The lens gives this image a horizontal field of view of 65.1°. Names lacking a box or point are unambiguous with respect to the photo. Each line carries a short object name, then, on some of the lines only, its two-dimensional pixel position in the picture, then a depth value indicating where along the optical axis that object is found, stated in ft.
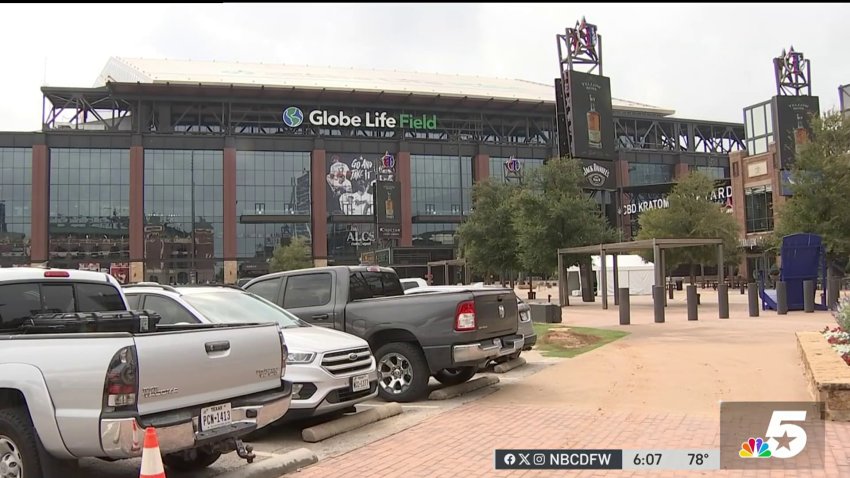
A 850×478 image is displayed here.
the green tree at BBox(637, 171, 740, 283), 114.21
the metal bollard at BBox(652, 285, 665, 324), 65.41
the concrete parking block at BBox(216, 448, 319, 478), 18.34
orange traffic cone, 12.78
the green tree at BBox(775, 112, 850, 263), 89.20
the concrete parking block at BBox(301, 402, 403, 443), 23.09
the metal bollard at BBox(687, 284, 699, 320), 68.49
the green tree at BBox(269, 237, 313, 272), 224.53
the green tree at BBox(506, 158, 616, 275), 108.18
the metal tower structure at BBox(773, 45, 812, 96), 199.52
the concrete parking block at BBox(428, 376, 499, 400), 30.48
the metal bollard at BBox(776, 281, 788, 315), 76.95
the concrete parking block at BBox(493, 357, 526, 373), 39.26
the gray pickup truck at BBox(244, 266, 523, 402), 28.78
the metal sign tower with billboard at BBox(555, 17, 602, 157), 135.64
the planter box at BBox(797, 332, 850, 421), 22.75
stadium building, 234.79
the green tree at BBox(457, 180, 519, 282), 128.26
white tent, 137.69
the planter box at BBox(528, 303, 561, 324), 66.39
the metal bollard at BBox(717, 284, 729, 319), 71.94
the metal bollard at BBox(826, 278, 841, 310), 82.94
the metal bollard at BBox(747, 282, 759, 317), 73.96
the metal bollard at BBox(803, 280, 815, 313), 78.18
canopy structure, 76.03
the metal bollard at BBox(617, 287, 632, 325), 64.69
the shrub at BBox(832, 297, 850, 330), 32.71
